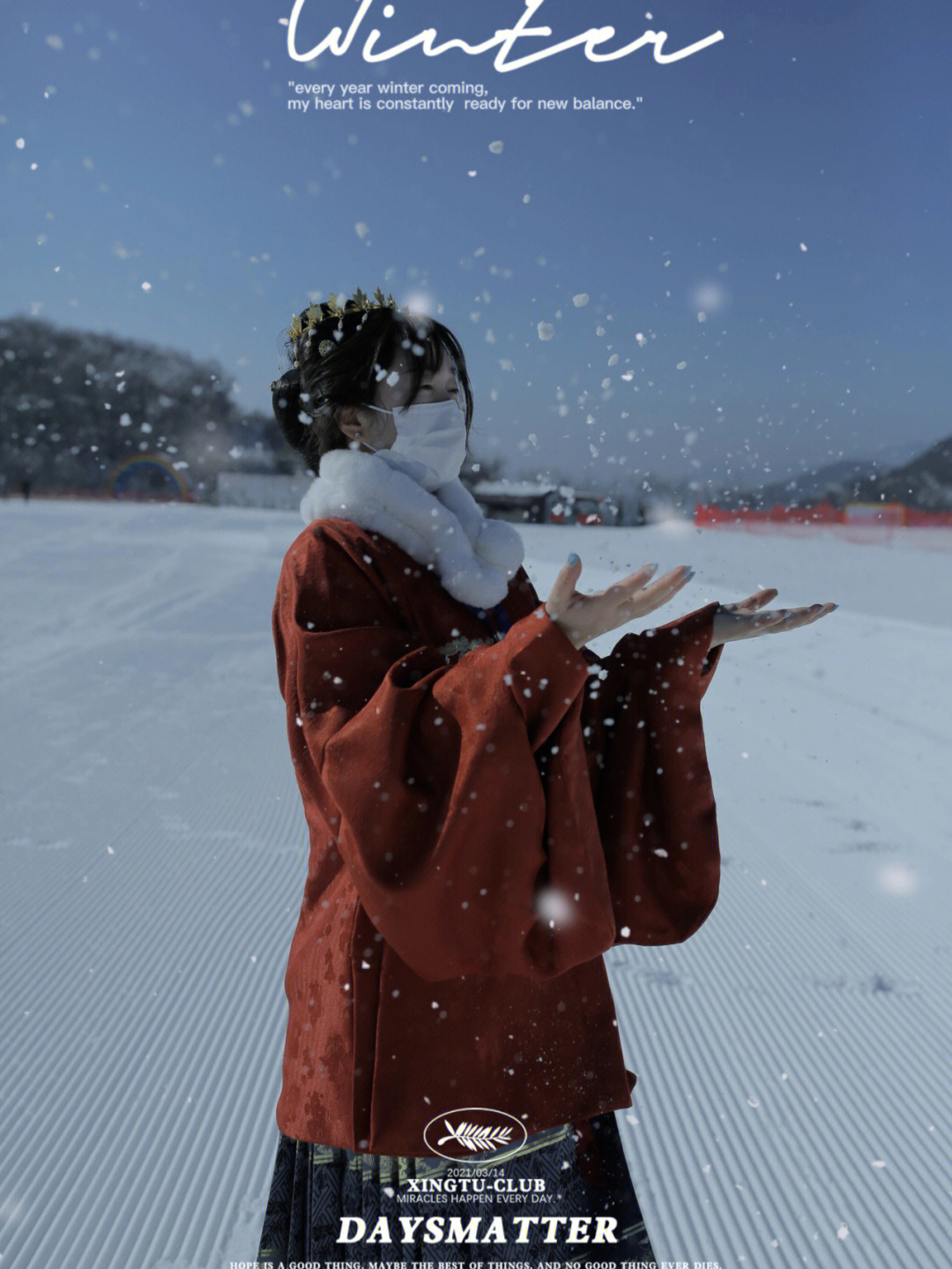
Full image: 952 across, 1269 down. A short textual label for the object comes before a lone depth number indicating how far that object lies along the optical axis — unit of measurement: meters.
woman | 0.82
